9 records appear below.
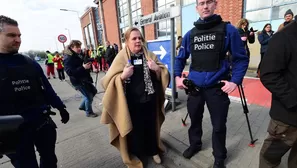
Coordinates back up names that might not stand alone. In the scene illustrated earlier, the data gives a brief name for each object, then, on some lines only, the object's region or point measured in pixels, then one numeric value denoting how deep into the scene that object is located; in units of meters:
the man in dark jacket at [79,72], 3.76
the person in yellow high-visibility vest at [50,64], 10.84
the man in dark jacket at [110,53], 10.34
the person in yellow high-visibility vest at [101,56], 12.39
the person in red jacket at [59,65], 10.06
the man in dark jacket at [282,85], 1.45
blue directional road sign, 3.81
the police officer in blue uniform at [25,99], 1.47
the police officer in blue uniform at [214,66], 1.84
